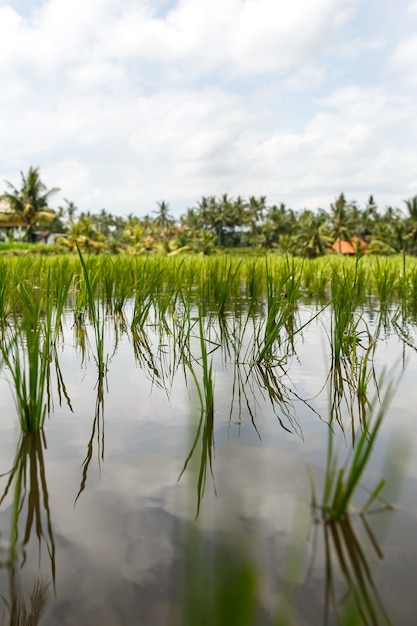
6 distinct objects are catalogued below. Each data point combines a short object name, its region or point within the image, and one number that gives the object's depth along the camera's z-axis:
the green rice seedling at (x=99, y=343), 2.20
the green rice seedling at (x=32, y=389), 1.37
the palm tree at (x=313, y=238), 40.94
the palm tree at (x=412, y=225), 37.28
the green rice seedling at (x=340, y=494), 0.91
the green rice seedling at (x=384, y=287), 4.18
